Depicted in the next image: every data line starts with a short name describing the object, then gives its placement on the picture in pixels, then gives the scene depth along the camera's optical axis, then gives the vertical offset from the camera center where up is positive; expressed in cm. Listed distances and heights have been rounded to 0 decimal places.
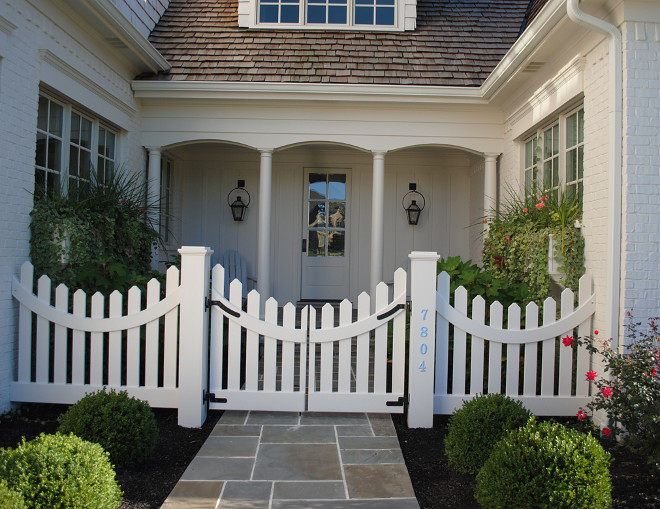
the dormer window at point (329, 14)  755 +346
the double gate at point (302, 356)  397 -70
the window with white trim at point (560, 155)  479 +108
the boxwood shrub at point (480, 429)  302 -93
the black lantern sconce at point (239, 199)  833 +91
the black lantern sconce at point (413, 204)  830 +90
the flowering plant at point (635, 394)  302 -75
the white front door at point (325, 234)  846 +40
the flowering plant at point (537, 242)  430 +20
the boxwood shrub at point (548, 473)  231 -91
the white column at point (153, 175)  674 +101
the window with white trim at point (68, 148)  476 +104
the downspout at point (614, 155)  381 +80
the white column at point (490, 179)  680 +107
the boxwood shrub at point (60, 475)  220 -92
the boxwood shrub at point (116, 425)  299 -96
